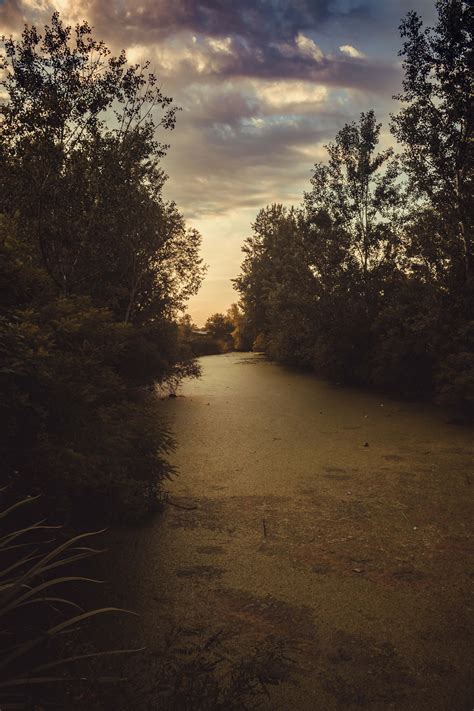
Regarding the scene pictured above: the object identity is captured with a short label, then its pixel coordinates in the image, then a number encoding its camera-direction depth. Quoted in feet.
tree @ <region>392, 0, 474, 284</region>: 36.60
